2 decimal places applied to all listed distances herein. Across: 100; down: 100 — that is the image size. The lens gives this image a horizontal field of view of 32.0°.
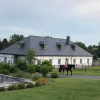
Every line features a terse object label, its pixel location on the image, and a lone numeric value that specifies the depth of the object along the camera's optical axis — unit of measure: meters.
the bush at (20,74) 17.80
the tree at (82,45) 77.94
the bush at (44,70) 18.89
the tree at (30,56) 33.22
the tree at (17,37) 90.57
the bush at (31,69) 23.00
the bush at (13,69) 23.12
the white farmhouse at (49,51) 38.29
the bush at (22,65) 24.62
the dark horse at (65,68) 22.95
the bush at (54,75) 19.61
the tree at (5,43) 63.33
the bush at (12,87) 11.77
